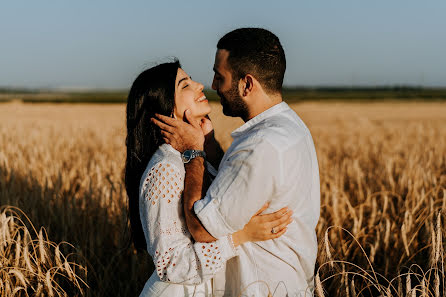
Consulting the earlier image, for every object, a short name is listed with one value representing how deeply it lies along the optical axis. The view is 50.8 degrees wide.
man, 1.67
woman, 1.79
